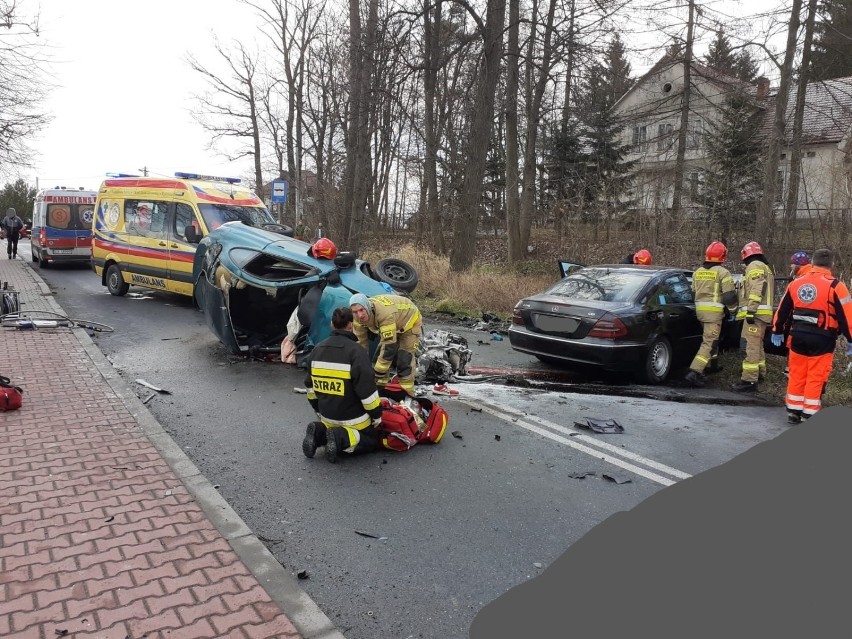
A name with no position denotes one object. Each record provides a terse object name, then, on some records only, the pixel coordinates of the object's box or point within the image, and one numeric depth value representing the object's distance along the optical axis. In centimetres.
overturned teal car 758
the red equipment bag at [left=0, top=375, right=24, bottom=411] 569
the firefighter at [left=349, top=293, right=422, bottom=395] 579
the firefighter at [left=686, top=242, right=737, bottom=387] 793
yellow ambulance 1225
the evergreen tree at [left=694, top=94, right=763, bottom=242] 1794
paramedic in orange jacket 623
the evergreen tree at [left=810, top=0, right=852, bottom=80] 1669
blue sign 2034
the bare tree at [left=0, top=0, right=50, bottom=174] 1759
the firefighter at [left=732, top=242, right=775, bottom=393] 766
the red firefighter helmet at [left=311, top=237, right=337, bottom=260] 804
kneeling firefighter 480
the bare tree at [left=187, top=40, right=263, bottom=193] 3491
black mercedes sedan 746
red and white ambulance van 1955
